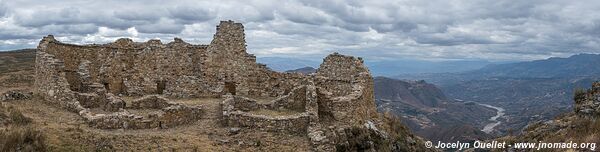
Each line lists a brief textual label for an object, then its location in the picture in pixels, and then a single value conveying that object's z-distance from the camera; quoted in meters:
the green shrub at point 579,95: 23.66
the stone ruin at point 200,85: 23.77
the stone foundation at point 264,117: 23.36
